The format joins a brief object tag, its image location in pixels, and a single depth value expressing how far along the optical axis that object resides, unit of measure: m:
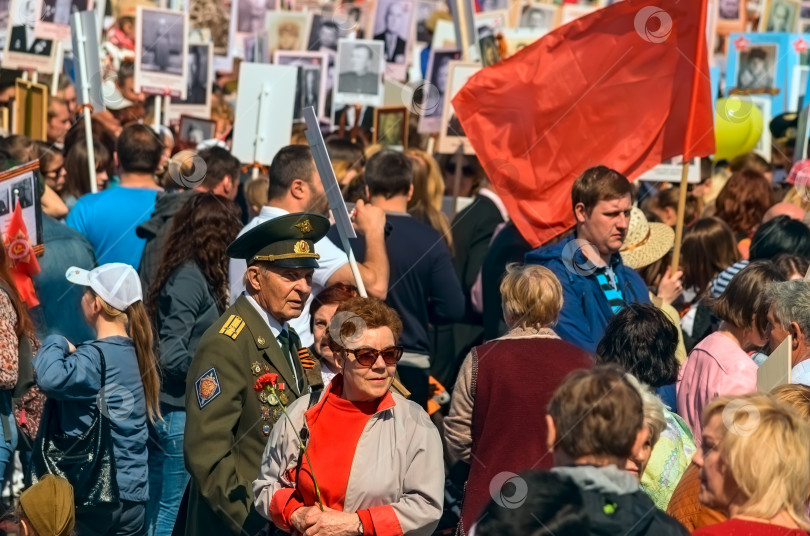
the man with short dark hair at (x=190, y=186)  6.97
